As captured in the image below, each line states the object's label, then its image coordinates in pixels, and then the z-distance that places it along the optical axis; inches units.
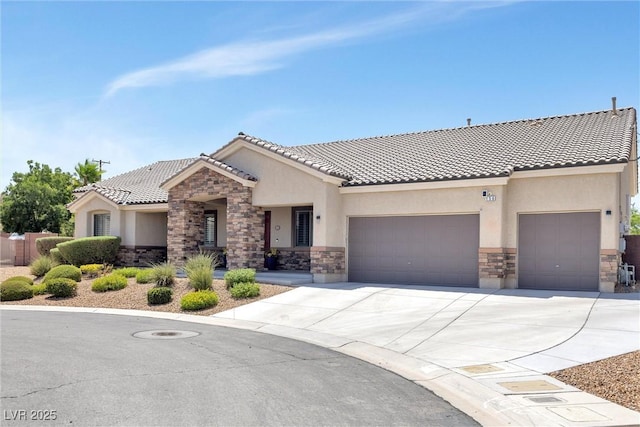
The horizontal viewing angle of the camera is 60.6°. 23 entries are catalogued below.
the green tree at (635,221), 2239.9
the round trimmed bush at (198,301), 661.9
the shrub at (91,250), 1026.1
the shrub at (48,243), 1139.9
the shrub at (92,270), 935.7
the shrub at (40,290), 817.9
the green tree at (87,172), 1867.6
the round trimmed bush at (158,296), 701.3
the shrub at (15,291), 787.4
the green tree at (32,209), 1633.9
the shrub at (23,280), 817.5
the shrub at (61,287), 783.7
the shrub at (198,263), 745.6
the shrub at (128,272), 888.6
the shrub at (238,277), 730.6
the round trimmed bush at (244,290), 694.5
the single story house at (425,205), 676.1
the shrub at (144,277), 809.5
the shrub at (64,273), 852.6
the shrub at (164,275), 765.3
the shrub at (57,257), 1047.0
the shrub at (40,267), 976.9
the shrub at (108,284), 800.9
